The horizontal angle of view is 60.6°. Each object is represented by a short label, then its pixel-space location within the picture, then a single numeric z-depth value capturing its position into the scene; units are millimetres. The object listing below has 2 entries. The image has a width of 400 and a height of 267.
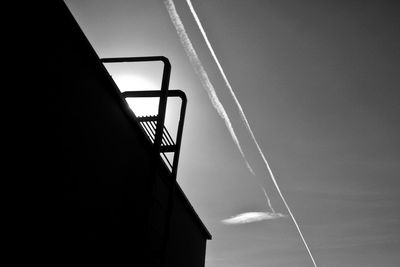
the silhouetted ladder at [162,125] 7527
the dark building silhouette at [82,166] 4410
